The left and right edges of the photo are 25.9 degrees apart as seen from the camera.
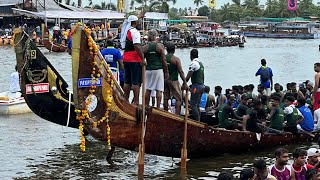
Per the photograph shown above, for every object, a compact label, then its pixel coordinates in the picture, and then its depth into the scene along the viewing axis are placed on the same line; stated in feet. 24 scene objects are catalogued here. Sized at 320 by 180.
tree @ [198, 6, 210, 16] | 535.93
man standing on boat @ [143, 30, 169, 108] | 42.52
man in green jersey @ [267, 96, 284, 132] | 46.96
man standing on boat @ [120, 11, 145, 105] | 40.32
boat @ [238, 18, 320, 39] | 305.73
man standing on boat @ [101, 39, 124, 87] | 48.57
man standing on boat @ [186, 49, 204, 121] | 45.34
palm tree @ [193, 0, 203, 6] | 598.75
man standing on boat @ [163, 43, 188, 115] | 43.88
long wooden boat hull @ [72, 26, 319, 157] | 38.65
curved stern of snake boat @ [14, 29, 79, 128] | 44.93
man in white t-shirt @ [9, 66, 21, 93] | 64.17
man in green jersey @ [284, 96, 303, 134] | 48.37
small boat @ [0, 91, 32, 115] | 63.36
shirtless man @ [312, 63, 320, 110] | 51.93
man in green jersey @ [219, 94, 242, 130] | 46.93
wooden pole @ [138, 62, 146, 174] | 38.79
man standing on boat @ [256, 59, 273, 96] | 63.77
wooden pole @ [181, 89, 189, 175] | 41.33
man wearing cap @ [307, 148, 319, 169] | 32.45
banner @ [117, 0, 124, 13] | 230.27
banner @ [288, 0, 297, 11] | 391.86
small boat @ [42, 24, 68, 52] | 159.33
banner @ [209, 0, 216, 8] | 388.90
